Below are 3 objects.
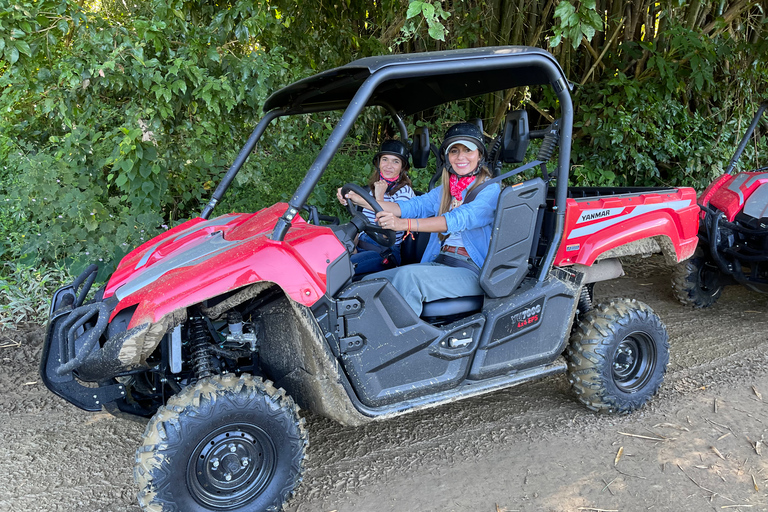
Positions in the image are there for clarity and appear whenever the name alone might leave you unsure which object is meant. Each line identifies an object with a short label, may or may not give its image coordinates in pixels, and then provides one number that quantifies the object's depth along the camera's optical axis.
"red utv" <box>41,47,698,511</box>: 2.27
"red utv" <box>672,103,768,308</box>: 4.44
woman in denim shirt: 2.77
